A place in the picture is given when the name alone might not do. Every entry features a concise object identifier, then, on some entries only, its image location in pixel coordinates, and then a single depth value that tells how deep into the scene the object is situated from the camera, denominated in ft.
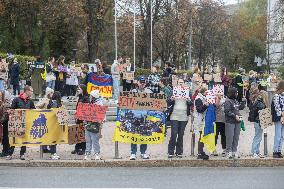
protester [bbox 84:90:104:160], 49.42
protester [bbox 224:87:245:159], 49.67
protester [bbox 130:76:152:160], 49.57
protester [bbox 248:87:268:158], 51.21
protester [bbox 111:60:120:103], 83.51
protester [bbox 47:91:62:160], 51.57
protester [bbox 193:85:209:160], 49.66
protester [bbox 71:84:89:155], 50.55
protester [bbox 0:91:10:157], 49.67
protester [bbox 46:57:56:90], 82.69
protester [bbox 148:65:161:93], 69.87
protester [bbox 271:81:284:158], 50.72
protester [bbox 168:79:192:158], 49.80
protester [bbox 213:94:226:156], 50.96
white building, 128.06
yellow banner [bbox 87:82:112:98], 79.36
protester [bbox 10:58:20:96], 86.53
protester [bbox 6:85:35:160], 50.55
